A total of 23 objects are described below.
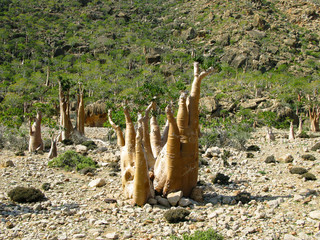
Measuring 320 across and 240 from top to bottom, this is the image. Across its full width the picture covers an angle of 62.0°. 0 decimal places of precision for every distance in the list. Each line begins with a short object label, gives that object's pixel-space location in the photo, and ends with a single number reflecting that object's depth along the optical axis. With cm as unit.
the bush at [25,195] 968
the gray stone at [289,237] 629
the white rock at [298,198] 893
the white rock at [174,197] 927
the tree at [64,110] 2373
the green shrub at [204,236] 634
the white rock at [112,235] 688
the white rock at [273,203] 869
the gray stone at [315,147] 1926
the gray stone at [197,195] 979
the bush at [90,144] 2109
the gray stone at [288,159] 1653
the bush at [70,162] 1495
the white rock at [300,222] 715
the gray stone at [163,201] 925
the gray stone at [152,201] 926
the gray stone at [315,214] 741
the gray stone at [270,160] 1659
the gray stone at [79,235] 698
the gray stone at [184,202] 920
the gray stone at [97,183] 1207
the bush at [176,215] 786
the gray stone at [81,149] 1946
